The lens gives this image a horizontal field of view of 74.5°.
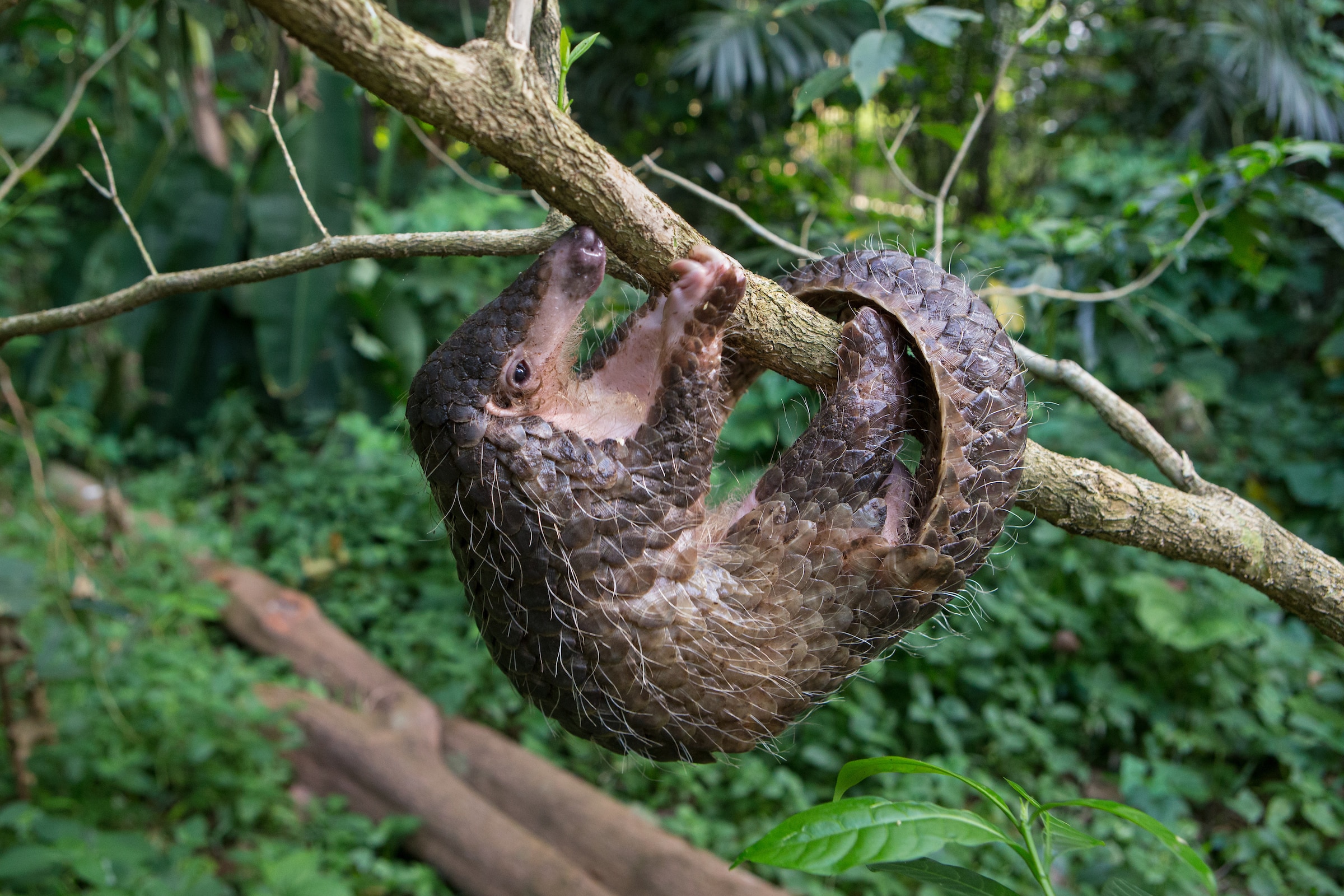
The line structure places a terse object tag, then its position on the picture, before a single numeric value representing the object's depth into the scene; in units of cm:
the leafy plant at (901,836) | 86
